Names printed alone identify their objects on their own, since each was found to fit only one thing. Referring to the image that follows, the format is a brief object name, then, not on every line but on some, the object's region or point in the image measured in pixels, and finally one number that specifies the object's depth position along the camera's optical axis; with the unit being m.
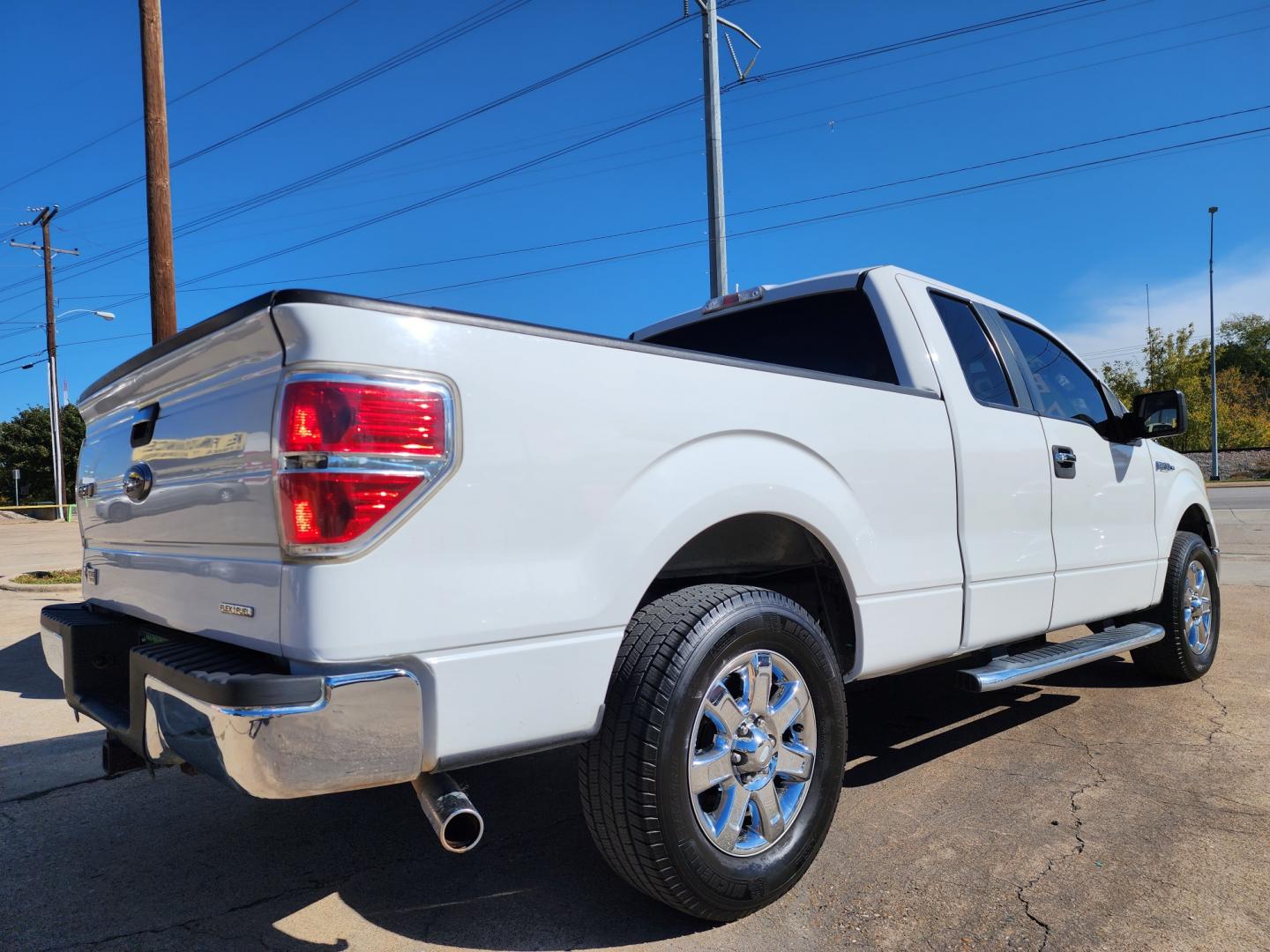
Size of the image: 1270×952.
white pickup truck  1.84
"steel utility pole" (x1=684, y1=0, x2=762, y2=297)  11.46
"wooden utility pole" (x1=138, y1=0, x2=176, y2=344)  9.09
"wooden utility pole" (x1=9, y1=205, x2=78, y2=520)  34.84
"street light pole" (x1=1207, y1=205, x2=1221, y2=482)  36.88
